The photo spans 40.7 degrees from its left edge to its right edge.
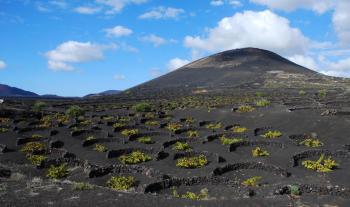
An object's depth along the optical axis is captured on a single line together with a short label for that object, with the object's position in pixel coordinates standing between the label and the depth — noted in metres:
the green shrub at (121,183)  23.25
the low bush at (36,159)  29.57
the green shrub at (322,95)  78.79
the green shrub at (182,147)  33.88
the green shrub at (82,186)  17.50
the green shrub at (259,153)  30.84
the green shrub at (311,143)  32.94
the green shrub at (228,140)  35.04
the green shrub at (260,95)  90.98
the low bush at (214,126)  43.97
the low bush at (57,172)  26.23
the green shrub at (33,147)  33.84
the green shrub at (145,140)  37.41
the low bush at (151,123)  47.81
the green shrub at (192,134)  39.44
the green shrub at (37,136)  39.57
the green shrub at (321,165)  25.43
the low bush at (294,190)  18.16
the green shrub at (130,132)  40.91
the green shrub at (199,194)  19.75
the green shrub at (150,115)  53.34
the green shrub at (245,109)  48.41
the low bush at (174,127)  42.50
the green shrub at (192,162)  28.16
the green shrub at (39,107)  68.41
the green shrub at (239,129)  40.65
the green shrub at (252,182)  22.93
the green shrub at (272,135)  37.18
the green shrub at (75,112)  61.37
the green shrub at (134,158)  30.32
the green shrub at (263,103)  52.42
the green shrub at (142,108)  65.09
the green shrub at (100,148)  34.50
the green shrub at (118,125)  44.97
